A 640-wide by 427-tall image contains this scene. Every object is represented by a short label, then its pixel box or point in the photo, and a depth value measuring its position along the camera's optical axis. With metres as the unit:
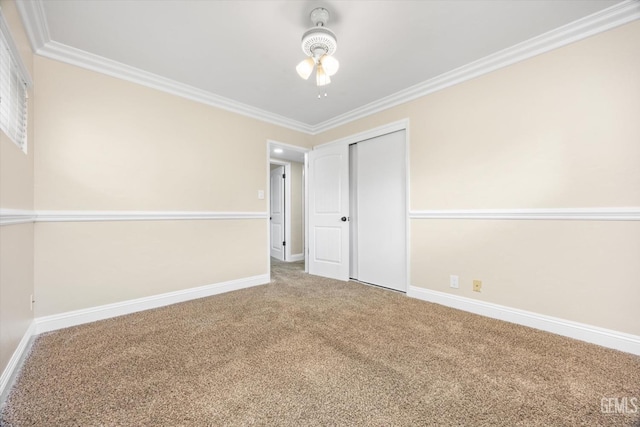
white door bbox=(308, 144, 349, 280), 3.59
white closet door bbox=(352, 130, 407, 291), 3.08
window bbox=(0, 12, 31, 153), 1.48
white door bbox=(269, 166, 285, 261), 5.48
